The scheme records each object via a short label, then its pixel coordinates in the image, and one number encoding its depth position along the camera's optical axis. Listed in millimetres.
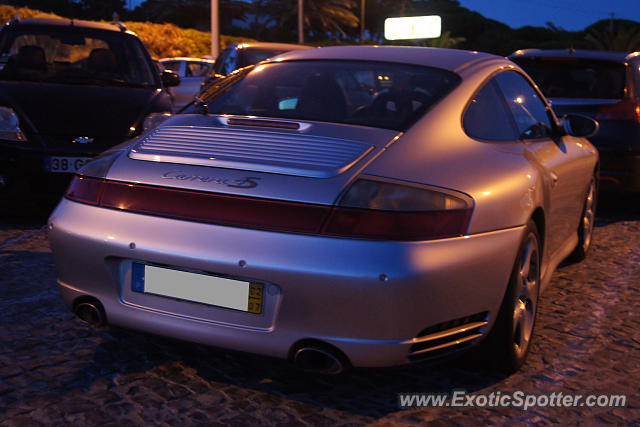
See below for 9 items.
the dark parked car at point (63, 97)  6477
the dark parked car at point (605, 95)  7523
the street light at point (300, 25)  40450
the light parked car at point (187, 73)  15180
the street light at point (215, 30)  21120
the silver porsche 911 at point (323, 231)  2756
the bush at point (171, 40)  31703
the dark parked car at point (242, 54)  12367
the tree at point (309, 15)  60438
